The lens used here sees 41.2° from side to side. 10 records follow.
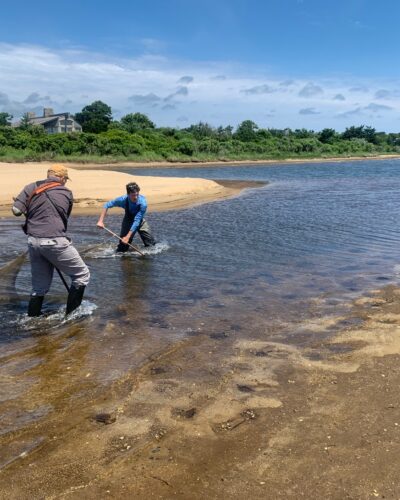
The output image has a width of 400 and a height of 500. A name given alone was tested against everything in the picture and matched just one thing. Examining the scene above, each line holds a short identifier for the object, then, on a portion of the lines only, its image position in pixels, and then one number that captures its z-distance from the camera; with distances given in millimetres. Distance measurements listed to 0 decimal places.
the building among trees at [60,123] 96312
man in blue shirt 9906
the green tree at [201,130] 85169
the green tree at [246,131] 84688
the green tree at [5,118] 99838
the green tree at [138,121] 83812
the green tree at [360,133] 112481
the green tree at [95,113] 101562
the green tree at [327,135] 97688
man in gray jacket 5992
